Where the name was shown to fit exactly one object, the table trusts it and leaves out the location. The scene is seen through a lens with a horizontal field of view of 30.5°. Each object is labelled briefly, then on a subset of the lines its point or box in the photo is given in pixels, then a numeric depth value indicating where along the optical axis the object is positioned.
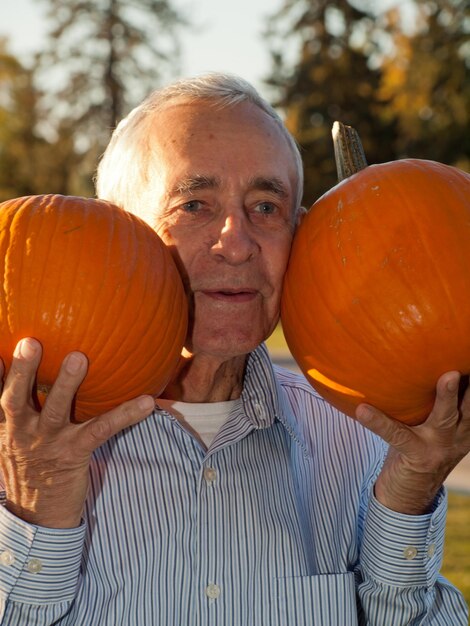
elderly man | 2.29
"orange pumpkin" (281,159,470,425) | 2.12
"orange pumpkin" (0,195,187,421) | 2.06
